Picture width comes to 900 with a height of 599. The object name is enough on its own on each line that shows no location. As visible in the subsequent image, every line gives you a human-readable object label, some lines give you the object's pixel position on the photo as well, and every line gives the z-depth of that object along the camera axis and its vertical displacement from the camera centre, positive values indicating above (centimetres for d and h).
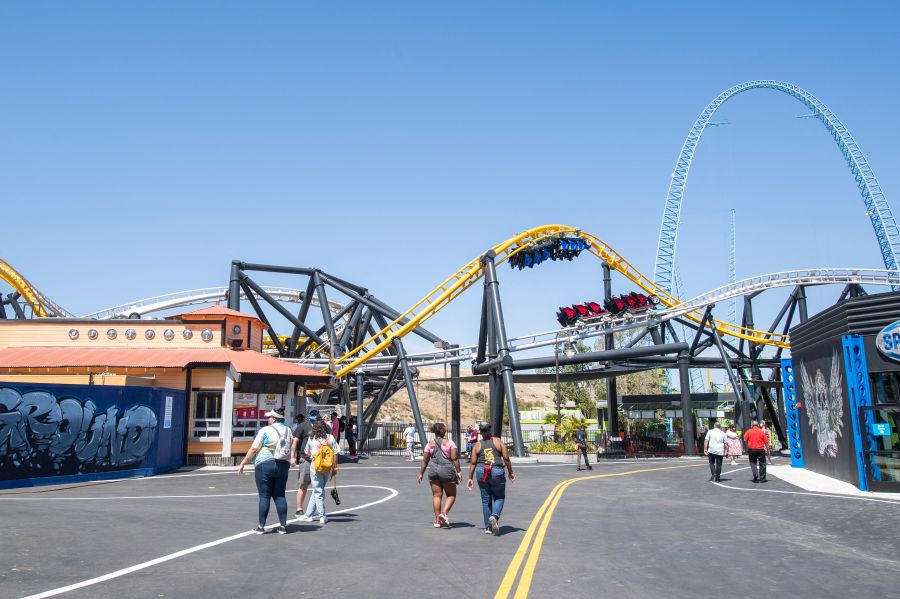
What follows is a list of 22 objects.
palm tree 3794 +9
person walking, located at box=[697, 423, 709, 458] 4234 -74
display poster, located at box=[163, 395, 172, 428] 2502 +82
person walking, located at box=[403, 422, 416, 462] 3369 -41
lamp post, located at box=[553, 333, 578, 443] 4082 +445
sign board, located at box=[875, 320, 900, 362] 1769 +195
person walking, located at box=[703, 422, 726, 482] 2153 -71
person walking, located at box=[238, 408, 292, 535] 1072 -44
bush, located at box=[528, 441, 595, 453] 3409 -87
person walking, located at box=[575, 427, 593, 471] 2830 -54
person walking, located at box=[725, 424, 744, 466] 3022 -82
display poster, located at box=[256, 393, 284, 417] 3008 +140
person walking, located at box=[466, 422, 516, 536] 1118 -68
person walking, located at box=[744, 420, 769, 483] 2094 -72
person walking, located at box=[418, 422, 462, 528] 1176 -61
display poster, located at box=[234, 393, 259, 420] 2928 +121
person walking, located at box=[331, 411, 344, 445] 3341 +41
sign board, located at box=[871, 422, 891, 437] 1789 -20
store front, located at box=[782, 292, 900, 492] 1787 +88
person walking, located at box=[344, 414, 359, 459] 3384 -3
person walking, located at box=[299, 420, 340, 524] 1237 -50
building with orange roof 2747 +279
